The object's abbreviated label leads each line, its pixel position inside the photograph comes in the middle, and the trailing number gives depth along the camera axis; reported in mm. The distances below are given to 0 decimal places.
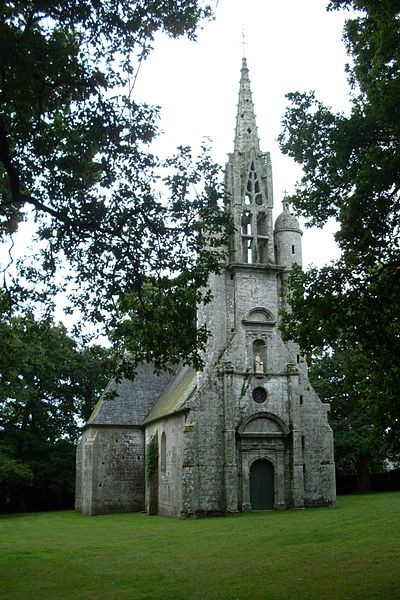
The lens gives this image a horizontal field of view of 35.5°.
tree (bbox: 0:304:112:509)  43938
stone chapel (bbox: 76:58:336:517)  30281
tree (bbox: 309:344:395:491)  45906
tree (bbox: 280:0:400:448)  12742
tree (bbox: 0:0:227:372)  12430
